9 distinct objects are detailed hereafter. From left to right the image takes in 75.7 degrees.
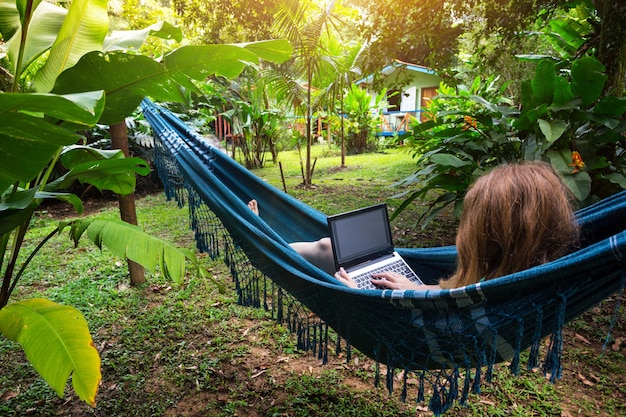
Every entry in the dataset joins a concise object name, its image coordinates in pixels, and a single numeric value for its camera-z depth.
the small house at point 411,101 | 10.92
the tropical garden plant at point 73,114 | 0.80
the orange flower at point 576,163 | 2.06
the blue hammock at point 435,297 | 0.71
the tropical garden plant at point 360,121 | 8.18
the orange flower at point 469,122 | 2.59
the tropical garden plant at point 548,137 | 2.01
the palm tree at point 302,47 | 4.05
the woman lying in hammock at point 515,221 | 0.81
